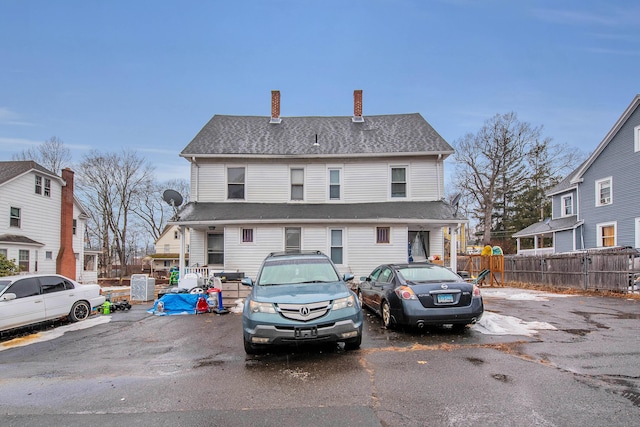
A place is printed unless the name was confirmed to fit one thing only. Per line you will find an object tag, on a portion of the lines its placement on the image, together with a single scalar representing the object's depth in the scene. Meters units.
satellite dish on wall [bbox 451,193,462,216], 16.45
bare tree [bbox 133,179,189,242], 54.63
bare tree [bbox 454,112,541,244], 41.00
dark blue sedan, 7.36
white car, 8.83
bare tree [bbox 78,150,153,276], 44.12
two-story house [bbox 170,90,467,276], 15.80
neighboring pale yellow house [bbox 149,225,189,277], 50.12
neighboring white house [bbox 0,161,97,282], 23.10
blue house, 19.48
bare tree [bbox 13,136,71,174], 38.92
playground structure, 19.67
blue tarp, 11.30
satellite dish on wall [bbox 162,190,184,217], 16.97
